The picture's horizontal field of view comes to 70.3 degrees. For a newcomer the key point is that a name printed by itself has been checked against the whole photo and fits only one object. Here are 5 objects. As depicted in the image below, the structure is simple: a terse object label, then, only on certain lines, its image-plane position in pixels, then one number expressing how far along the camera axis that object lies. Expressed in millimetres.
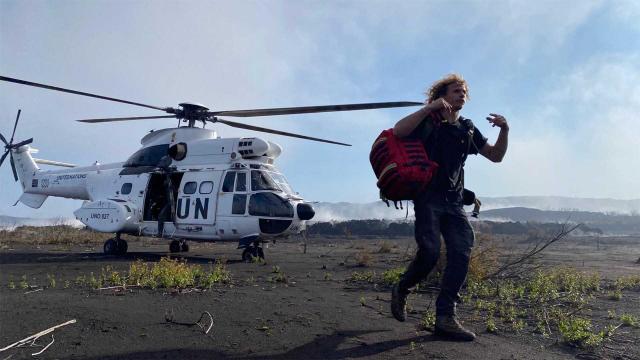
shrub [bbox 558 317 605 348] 3639
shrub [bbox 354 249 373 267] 9453
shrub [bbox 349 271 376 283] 7034
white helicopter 10344
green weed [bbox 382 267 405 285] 6582
